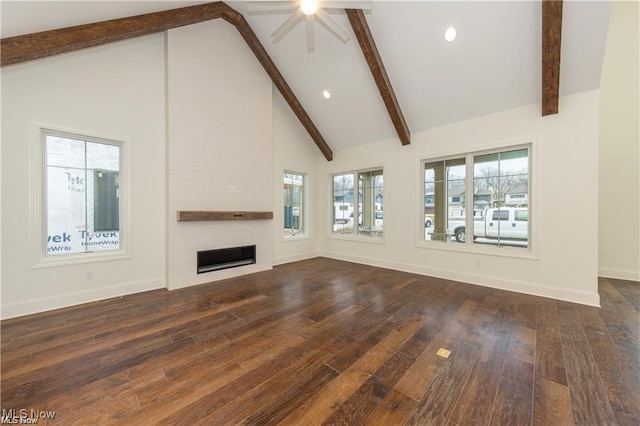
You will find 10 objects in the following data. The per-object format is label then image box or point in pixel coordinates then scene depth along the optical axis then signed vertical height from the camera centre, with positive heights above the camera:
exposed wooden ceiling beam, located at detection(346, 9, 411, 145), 3.49 +2.29
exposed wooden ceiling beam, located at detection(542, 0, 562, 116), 2.69 +1.92
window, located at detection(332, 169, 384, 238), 5.84 +0.19
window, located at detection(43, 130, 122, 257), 3.16 +0.24
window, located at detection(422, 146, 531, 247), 3.93 +0.24
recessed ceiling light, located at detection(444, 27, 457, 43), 3.31 +2.42
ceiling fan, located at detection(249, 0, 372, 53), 2.81 +2.40
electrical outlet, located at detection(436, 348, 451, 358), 2.17 -1.28
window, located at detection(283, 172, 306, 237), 6.11 +0.17
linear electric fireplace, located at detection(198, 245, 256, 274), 4.39 -0.91
